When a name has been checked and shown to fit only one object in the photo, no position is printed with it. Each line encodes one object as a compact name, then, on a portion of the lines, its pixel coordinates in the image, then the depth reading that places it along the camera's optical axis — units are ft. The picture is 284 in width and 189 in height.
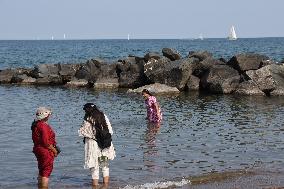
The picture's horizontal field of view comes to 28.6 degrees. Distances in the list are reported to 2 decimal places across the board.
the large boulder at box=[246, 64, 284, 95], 115.14
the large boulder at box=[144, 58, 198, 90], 123.75
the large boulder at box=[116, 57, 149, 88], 134.62
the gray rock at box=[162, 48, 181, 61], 142.20
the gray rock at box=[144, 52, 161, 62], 136.98
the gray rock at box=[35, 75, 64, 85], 150.00
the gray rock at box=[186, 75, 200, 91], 126.00
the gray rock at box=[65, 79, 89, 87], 142.87
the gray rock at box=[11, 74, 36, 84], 153.48
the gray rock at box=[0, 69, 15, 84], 157.46
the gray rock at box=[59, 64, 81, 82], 151.02
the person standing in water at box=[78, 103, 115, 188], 38.93
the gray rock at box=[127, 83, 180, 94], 119.85
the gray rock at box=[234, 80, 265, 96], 115.12
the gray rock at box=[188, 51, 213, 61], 137.49
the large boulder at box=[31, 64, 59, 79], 155.02
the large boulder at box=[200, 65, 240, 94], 118.42
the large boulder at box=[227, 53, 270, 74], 123.54
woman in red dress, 37.93
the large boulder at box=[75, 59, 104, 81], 144.62
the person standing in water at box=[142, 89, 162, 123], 75.45
